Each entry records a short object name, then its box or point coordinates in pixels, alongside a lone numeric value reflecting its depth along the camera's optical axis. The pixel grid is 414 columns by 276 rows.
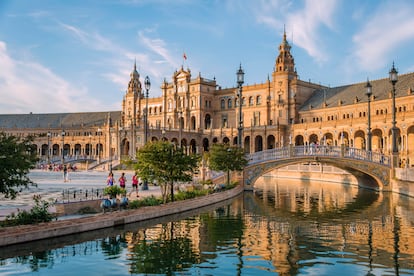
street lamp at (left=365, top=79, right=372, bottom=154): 34.15
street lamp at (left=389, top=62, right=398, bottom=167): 30.25
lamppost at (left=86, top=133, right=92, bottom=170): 111.59
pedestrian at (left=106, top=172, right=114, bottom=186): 26.75
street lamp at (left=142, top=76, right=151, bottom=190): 32.75
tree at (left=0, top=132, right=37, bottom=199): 15.46
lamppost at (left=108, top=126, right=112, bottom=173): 82.21
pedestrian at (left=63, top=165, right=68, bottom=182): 40.56
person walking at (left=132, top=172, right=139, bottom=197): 27.47
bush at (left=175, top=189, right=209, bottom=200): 26.06
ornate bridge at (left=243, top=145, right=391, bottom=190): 35.91
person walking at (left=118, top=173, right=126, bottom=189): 25.92
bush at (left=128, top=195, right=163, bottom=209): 22.03
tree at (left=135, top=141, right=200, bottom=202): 23.58
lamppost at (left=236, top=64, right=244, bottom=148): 30.08
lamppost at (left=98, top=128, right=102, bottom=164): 103.89
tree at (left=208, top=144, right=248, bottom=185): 33.53
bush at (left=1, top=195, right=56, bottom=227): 16.44
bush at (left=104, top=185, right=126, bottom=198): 21.16
